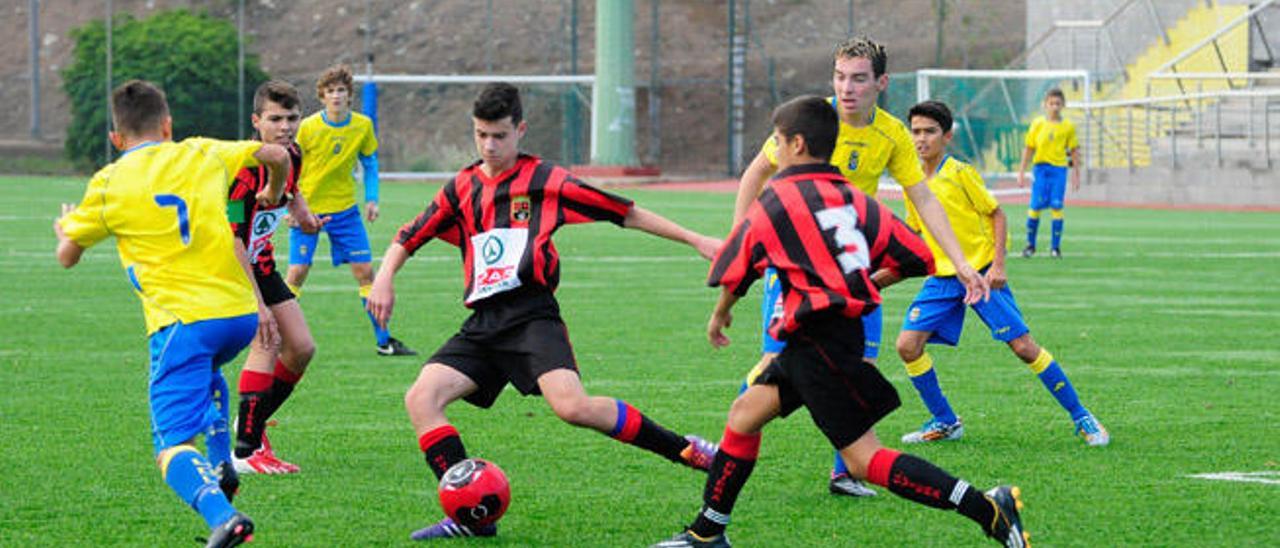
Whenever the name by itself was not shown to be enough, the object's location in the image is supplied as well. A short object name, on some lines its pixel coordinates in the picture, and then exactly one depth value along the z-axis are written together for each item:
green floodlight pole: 96.75
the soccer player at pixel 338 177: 26.24
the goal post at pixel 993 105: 83.44
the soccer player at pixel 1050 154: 44.28
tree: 94.75
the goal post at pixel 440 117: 97.56
